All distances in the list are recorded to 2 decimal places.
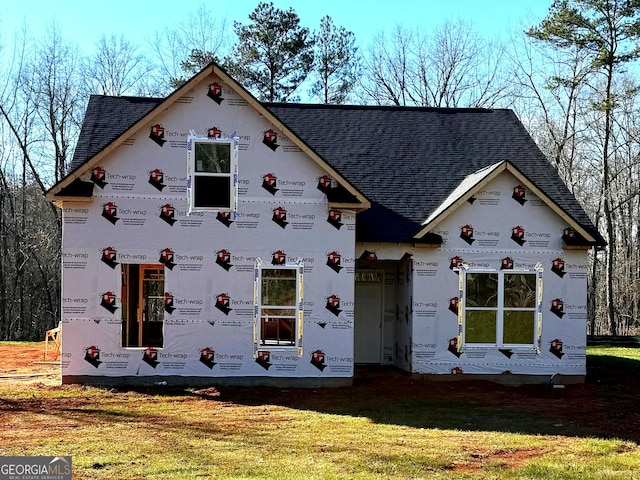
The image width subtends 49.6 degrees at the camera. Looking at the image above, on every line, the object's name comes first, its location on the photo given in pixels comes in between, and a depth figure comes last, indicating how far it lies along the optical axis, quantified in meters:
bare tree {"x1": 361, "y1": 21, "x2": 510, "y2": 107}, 36.19
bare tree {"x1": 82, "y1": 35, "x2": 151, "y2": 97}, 35.44
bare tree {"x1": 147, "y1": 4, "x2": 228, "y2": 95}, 34.41
